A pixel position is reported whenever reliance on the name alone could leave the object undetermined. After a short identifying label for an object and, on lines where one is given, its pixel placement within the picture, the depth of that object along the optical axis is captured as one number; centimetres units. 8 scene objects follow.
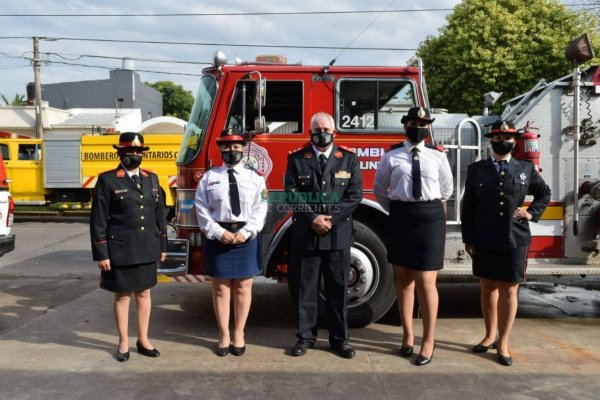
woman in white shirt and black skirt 413
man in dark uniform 420
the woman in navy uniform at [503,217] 416
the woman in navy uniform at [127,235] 412
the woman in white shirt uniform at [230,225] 422
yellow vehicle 1588
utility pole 2380
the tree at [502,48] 1750
